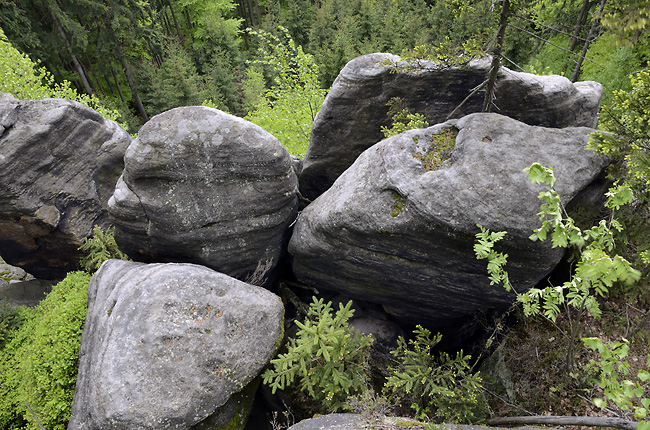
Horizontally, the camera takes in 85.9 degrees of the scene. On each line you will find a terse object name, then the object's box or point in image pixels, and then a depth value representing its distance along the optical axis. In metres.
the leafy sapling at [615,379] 2.83
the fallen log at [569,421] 4.05
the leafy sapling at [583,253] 3.07
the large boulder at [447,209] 6.83
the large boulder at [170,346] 6.95
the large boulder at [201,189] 8.58
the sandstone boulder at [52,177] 11.23
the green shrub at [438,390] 6.98
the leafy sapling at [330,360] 6.70
